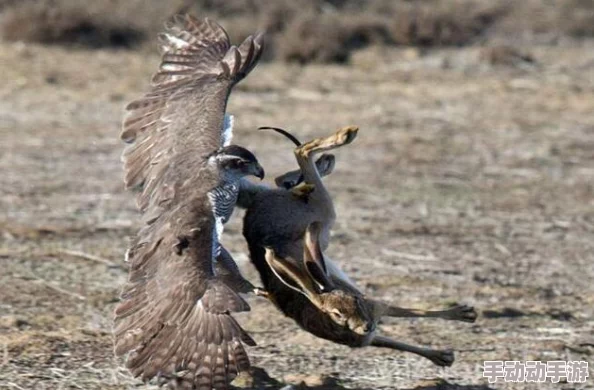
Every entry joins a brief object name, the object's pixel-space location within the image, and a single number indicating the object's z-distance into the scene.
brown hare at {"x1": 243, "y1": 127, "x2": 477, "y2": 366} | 13.23
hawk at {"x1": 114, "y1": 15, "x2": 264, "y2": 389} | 12.18
